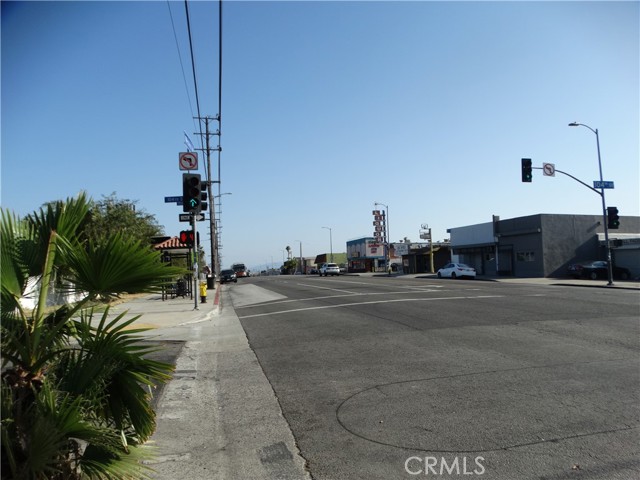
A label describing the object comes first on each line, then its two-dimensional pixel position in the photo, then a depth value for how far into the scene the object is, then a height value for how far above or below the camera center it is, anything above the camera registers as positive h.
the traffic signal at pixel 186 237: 17.50 +1.24
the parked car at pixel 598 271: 36.66 -1.06
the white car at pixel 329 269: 64.06 -0.35
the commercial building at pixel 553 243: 40.41 +1.31
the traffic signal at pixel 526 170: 26.84 +4.94
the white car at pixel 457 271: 42.34 -0.81
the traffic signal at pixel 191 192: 14.98 +2.46
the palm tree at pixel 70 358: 2.92 -0.57
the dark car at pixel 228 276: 54.12 -0.67
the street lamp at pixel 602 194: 28.75 +3.86
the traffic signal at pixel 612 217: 28.52 +2.30
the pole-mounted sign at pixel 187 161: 16.75 +3.81
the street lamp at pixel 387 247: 69.69 +2.49
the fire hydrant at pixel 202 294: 22.01 -1.04
